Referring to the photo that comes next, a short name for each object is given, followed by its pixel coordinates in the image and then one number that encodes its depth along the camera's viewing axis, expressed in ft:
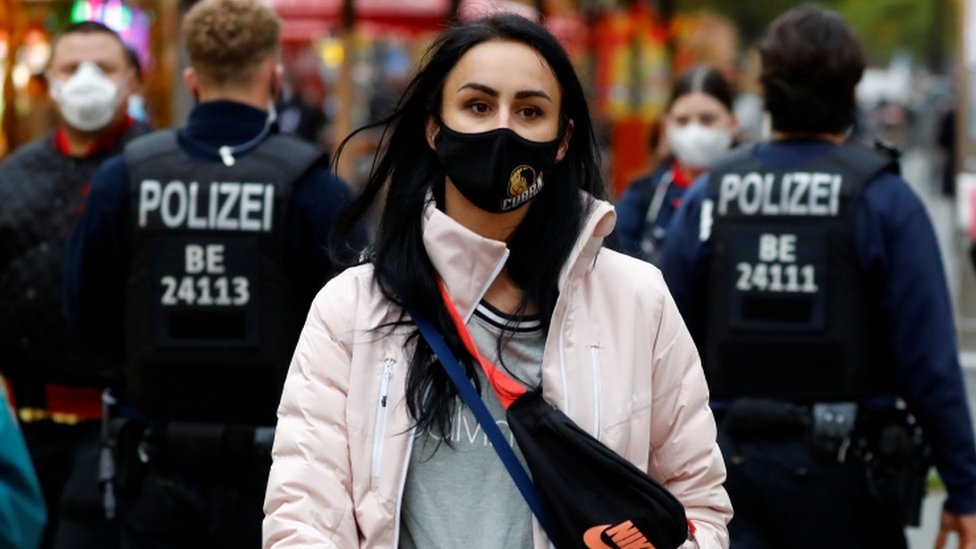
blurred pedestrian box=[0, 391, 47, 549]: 19.43
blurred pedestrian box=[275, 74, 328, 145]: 138.61
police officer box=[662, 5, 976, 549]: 28.59
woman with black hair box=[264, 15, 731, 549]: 17.56
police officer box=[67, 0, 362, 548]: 28.83
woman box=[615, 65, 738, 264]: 43.96
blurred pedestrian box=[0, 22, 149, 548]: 33.84
